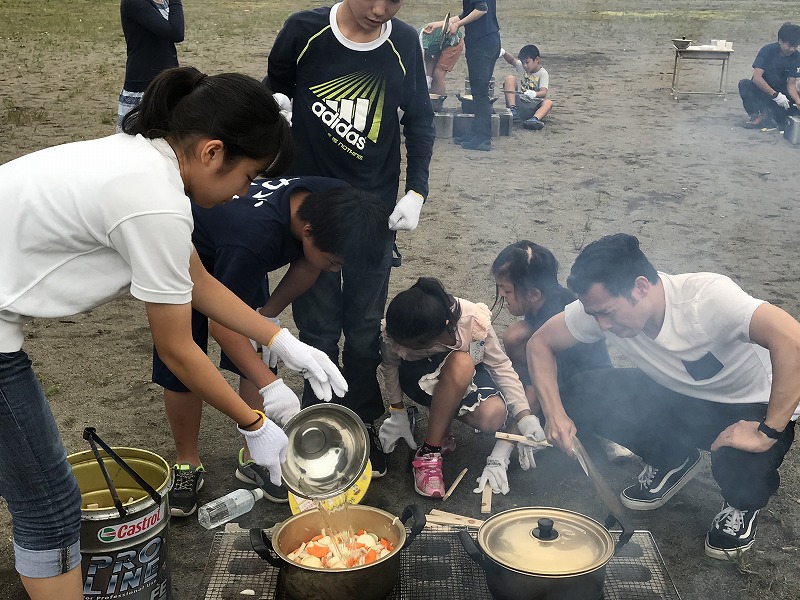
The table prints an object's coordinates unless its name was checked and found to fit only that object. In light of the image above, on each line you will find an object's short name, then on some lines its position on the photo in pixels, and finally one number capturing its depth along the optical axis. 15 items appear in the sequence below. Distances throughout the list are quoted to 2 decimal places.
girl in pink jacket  3.70
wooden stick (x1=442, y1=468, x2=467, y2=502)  3.77
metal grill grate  2.87
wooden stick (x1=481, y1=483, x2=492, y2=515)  3.65
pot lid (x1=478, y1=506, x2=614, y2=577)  2.70
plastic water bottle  3.25
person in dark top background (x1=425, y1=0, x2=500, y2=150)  9.82
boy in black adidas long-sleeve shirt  3.82
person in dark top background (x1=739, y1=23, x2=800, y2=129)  10.70
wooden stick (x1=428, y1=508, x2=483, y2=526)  3.28
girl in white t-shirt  2.10
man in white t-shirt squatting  3.24
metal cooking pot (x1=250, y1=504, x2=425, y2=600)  2.61
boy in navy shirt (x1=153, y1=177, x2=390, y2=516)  3.18
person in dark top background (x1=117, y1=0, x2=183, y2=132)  6.29
